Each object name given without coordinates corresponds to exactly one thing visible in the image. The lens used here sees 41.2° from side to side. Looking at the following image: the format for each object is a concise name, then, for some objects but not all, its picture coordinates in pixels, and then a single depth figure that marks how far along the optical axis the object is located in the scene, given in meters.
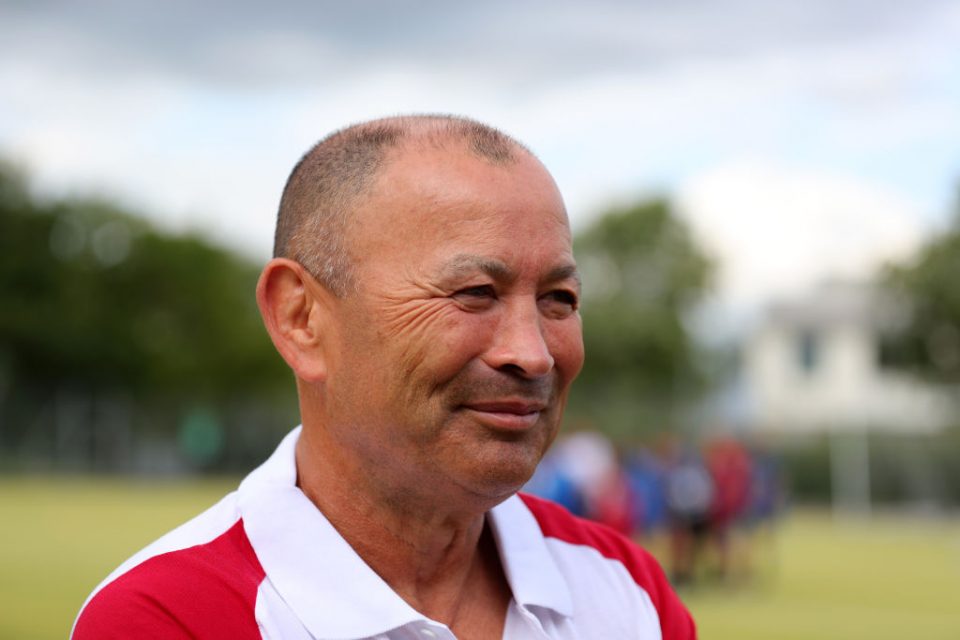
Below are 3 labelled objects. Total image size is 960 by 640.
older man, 1.75
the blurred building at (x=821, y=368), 51.75
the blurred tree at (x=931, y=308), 40.38
